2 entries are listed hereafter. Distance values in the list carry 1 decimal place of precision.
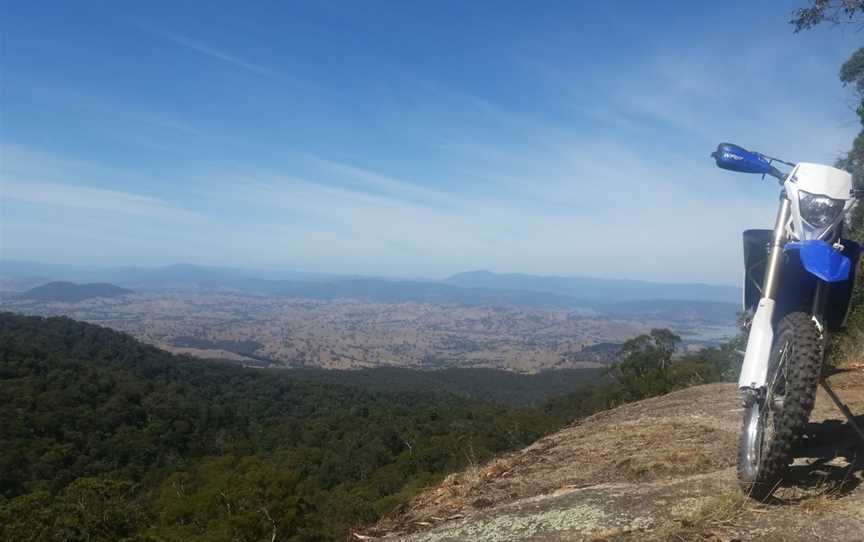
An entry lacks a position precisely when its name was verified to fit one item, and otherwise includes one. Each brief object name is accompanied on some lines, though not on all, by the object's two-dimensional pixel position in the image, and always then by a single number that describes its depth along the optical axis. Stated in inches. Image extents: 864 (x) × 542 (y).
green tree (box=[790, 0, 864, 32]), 394.0
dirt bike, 111.2
